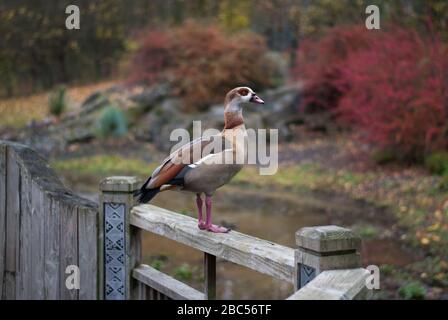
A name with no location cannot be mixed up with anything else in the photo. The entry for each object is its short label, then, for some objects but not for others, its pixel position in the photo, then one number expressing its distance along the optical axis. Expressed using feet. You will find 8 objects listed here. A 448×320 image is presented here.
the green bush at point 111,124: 49.06
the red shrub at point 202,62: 51.19
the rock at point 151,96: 52.06
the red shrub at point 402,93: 30.35
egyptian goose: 8.45
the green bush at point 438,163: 30.41
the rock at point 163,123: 48.39
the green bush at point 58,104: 54.34
